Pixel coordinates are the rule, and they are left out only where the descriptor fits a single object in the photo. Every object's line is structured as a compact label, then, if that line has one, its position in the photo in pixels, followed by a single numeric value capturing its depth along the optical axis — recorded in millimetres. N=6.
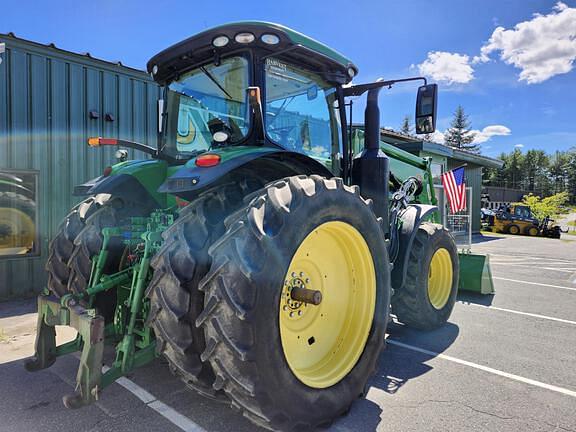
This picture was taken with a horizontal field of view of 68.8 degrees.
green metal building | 6457
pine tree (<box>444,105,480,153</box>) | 70088
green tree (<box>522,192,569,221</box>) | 26844
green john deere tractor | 2346
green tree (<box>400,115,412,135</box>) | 69000
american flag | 9164
